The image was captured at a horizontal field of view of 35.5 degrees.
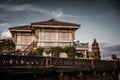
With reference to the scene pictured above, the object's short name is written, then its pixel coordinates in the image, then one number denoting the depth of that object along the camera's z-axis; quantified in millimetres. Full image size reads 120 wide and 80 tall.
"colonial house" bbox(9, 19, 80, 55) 33156
